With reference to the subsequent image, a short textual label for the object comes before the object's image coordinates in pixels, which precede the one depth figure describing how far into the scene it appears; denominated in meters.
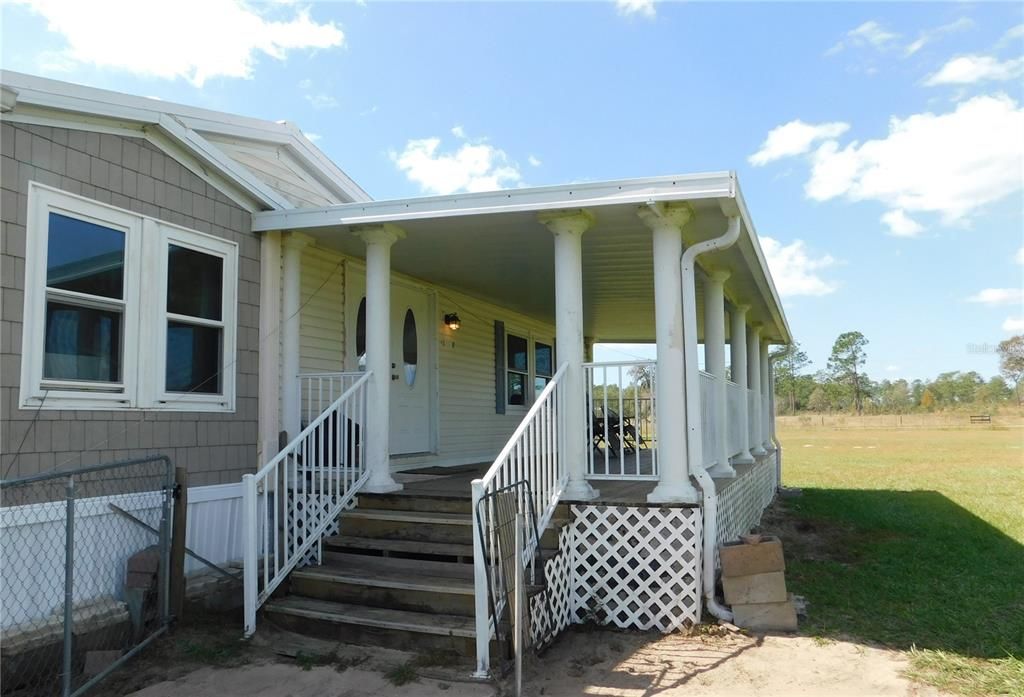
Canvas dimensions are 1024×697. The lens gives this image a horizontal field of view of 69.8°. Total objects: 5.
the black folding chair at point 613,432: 11.33
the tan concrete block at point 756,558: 4.77
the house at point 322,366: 4.15
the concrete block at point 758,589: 4.75
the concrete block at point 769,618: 4.72
